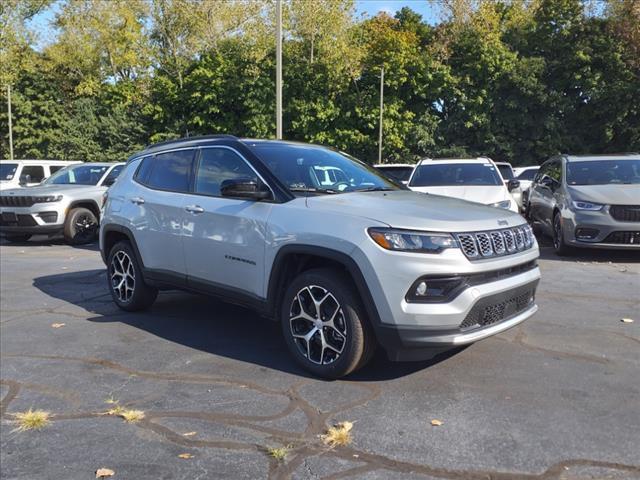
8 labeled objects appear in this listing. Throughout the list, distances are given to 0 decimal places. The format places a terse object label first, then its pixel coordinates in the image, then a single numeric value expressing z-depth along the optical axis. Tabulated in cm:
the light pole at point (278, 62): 1661
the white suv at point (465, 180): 952
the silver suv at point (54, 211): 1155
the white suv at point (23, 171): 1530
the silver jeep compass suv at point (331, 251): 370
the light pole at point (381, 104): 3222
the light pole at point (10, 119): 3481
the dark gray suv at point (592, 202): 868
